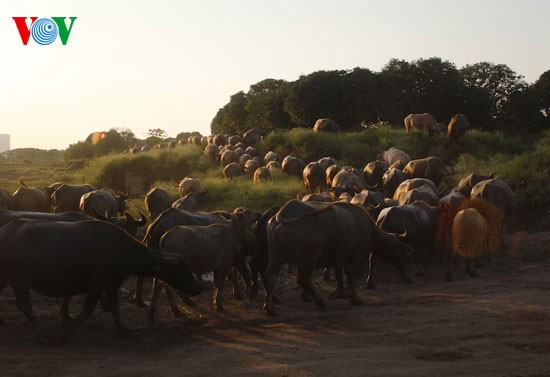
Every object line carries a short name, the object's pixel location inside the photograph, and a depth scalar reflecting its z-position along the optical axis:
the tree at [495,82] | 51.59
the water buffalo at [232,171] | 35.38
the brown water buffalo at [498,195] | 17.53
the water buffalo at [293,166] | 33.28
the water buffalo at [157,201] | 22.89
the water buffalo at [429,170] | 24.95
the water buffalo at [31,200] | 22.06
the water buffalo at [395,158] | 28.46
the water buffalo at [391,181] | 24.09
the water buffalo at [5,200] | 20.36
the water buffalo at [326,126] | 41.97
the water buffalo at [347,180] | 24.30
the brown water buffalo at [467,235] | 14.60
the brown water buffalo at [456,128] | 33.84
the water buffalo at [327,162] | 30.49
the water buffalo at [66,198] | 22.86
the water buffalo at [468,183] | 20.01
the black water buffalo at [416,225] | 14.91
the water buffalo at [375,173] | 27.02
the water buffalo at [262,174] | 31.84
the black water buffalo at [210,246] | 11.54
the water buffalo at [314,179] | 28.53
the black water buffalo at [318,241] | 11.33
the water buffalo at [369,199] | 18.19
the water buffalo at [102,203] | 20.83
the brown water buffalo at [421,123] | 37.44
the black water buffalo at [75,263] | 9.55
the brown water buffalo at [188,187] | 26.39
